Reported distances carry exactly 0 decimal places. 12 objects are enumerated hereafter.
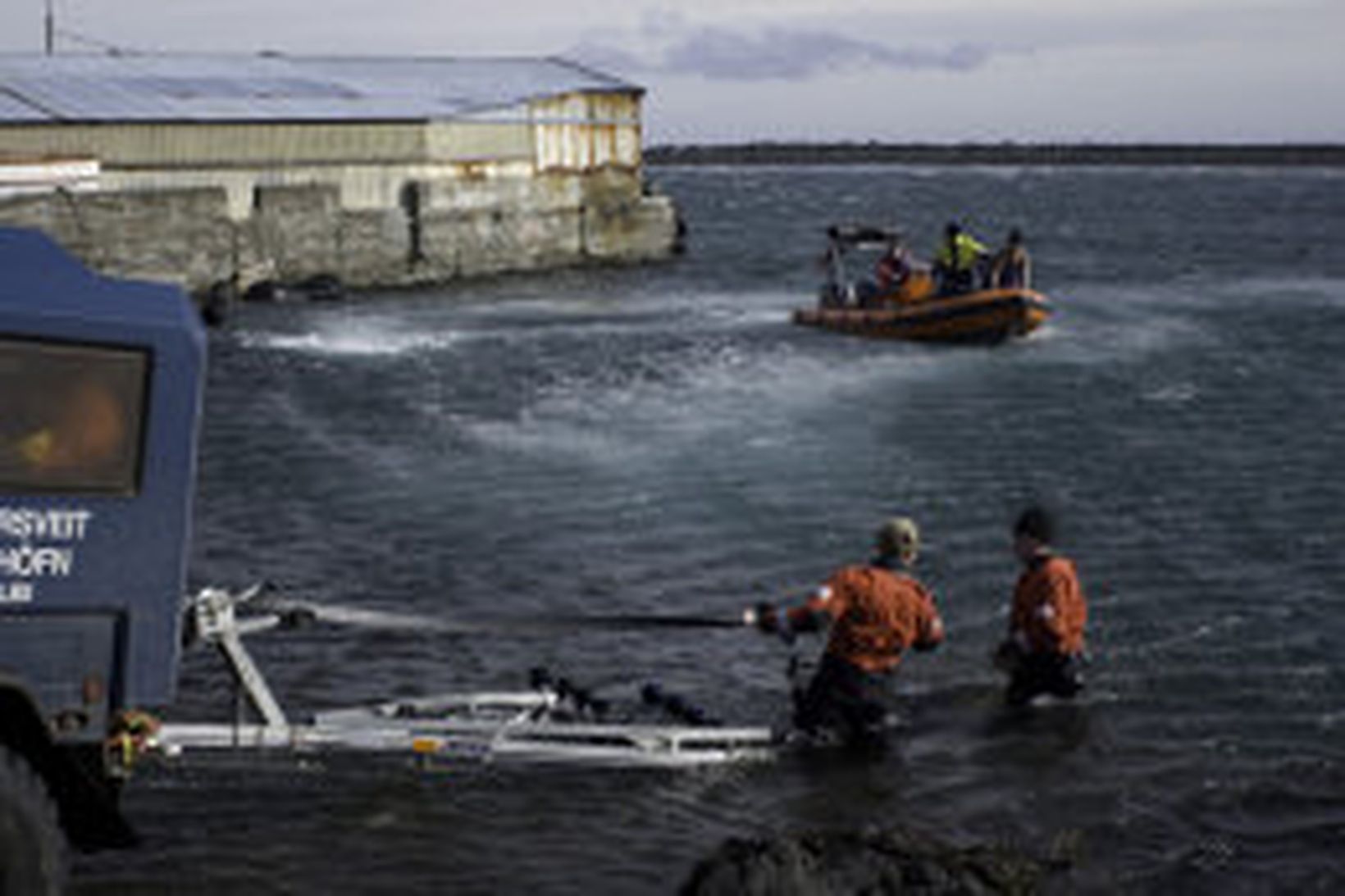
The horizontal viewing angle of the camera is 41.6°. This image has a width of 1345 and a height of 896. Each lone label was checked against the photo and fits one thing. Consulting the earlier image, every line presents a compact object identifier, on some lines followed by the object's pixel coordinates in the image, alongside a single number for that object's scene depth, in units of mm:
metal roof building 54031
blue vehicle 7051
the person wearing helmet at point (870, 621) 10852
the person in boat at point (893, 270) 41188
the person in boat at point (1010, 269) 37969
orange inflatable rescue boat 38344
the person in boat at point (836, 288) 42906
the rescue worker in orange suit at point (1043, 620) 11914
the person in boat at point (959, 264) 38562
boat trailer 9148
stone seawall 47438
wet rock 7559
